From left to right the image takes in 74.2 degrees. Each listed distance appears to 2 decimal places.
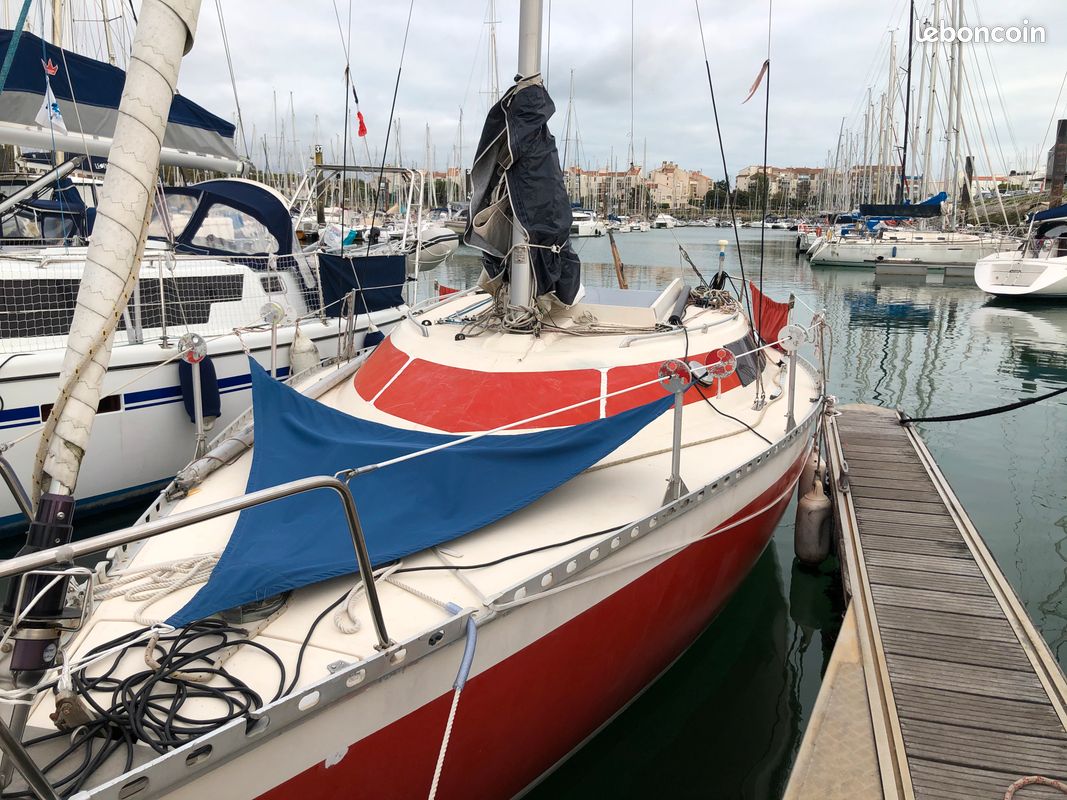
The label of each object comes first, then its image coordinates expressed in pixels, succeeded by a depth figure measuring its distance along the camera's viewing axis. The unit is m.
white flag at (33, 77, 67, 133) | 7.62
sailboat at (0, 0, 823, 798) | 2.34
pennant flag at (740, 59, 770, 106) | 5.87
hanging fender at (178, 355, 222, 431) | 7.59
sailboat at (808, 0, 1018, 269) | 33.91
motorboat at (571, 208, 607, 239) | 48.53
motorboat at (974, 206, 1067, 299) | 23.48
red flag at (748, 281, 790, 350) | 7.73
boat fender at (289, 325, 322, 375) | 8.57
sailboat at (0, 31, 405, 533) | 7.10
